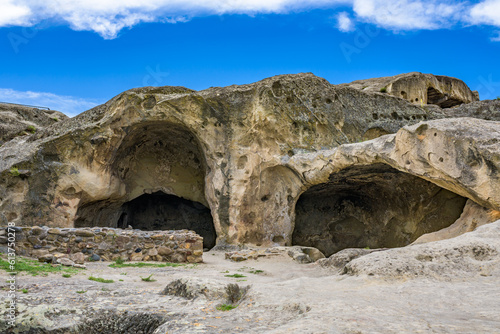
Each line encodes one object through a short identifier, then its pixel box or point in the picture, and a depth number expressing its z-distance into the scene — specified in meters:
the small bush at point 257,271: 7.81
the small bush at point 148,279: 5.82
